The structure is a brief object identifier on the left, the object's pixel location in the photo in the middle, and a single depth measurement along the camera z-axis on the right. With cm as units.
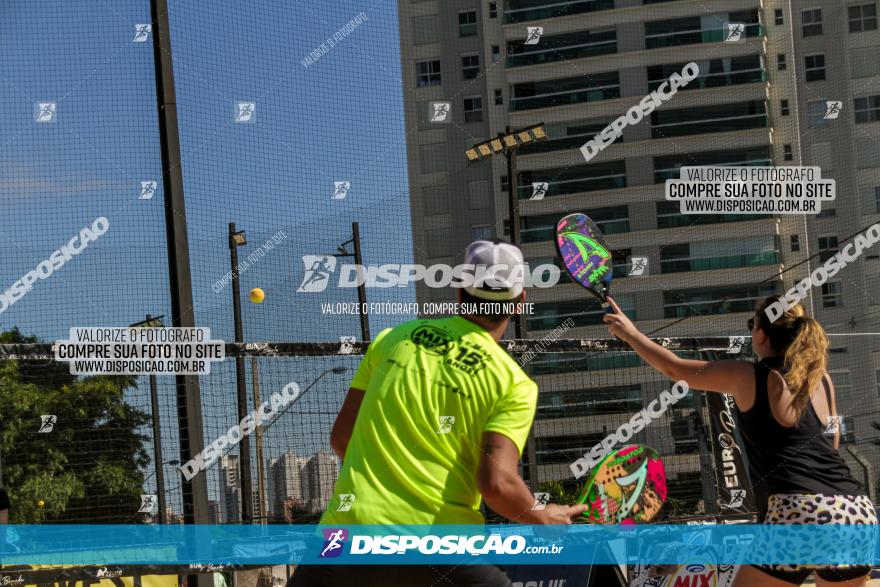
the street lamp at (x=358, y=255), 1413
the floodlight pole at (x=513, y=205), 2082
